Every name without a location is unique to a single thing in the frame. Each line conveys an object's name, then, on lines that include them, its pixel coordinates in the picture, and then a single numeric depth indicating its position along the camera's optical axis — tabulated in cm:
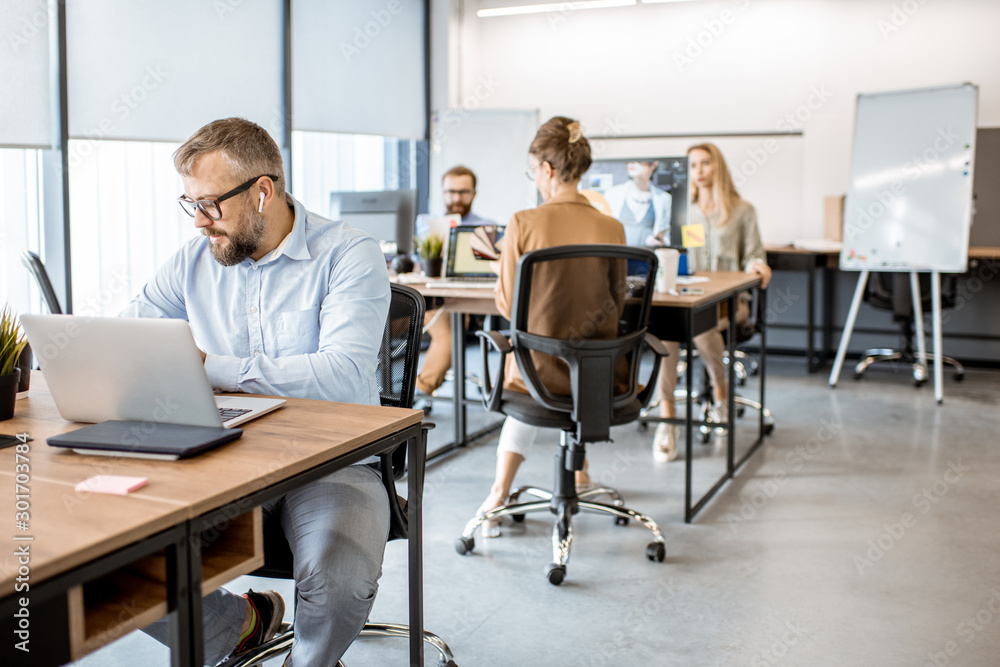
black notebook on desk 123
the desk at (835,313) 573
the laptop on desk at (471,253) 369
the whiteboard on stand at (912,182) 484
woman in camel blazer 240
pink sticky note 110
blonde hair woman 414
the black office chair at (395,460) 158
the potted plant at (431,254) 386
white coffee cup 305
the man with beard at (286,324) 148
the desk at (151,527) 96
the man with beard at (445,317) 448
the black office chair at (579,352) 239
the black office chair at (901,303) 532
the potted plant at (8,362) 148
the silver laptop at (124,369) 128
